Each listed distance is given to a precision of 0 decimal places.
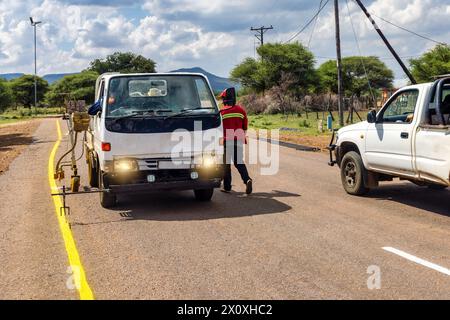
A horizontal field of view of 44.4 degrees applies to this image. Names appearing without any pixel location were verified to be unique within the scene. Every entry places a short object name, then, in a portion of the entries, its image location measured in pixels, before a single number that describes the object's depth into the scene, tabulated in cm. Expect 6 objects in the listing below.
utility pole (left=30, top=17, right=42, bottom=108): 7119
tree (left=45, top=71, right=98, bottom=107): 8884
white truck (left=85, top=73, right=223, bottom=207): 860
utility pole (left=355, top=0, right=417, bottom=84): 2049
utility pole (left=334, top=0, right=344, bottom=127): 2767
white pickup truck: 802
